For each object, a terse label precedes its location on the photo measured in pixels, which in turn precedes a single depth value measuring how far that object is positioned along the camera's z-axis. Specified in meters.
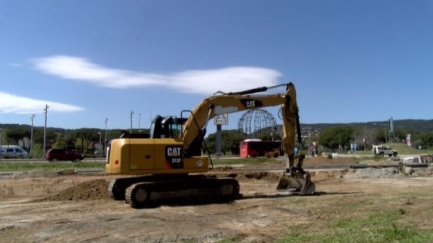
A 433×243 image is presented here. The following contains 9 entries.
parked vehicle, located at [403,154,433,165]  42.16
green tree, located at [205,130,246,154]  116.12
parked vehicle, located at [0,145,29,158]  86.44
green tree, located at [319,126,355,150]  146.75
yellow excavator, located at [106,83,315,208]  15.87
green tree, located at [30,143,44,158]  88.57
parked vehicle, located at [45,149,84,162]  64.15
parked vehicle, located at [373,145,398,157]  83.27
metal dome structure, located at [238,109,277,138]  80.51
